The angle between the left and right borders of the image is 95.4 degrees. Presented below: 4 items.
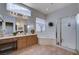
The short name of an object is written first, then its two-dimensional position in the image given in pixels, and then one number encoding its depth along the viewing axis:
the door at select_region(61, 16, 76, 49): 2.81
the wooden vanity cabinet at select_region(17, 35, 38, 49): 2.93
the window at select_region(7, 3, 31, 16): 2.72
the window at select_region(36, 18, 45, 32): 3.01
